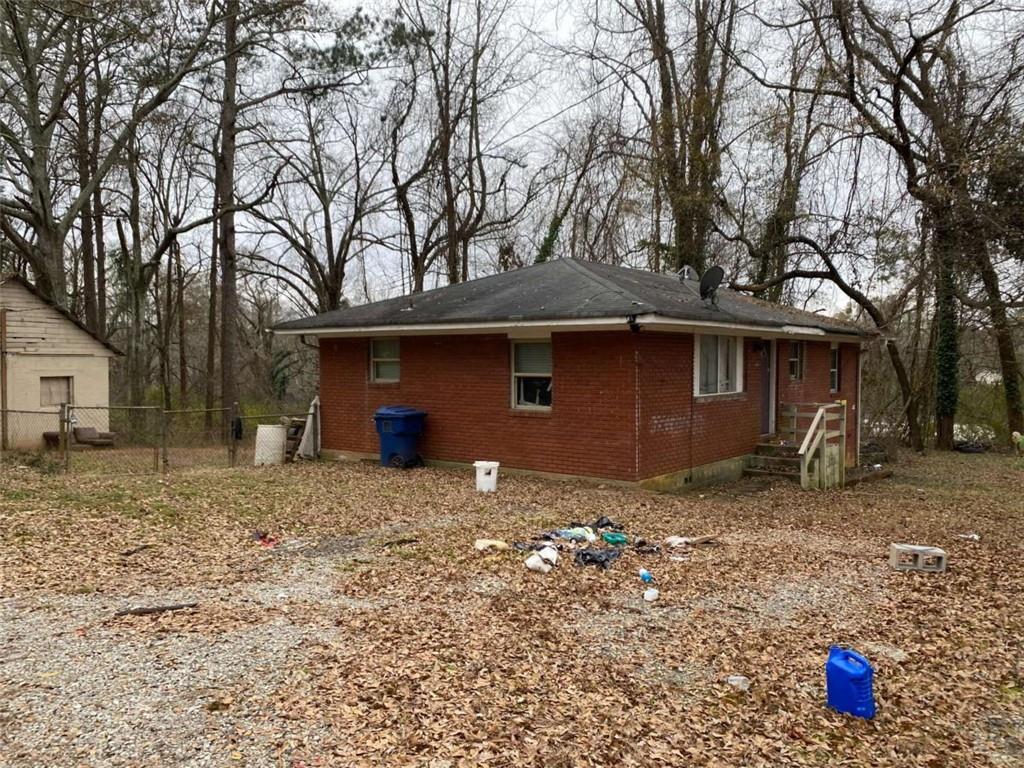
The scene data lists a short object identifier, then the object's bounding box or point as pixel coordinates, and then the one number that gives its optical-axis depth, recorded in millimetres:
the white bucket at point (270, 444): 14242
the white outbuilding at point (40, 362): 19578
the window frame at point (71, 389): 21234
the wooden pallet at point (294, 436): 14877
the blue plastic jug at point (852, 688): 3904
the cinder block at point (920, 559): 6691
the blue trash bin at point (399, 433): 13016
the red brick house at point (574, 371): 11141
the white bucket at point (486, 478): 10641
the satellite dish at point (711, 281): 12477
